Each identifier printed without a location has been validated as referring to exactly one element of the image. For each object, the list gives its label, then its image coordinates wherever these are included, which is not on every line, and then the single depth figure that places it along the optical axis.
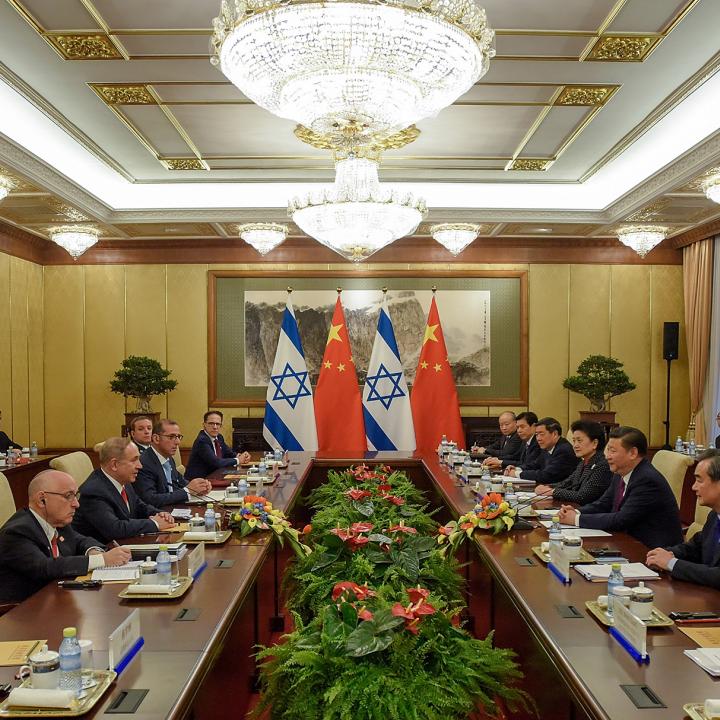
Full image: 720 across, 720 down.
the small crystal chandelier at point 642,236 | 8.41
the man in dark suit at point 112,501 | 3.79
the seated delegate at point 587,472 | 4.88
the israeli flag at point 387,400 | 8.61
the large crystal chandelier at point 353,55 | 2.84
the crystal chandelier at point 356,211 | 5.61
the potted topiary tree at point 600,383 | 9.08
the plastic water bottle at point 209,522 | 3.72
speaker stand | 9.48
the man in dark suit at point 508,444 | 7.50
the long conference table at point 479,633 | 1.91
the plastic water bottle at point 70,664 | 1.84
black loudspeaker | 9.41
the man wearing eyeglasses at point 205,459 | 6.50
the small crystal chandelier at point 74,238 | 8.24
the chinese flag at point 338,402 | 8.72
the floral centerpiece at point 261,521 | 3.75
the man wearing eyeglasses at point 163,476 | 4.92
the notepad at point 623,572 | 2.89
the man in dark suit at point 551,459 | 5.93
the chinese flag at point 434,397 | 9.02
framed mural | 9.91
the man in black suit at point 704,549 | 2.83
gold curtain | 9.09
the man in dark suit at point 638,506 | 3.88
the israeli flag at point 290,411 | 8.38
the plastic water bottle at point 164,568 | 2.72
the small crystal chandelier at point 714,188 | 6.07
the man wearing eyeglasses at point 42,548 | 2.95
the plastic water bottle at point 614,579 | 2.47
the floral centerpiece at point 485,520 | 3.77
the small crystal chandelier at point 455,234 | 8.25
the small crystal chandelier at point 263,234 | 8.20
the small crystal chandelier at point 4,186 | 6.32
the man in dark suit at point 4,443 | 7.90
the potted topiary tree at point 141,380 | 9.02
